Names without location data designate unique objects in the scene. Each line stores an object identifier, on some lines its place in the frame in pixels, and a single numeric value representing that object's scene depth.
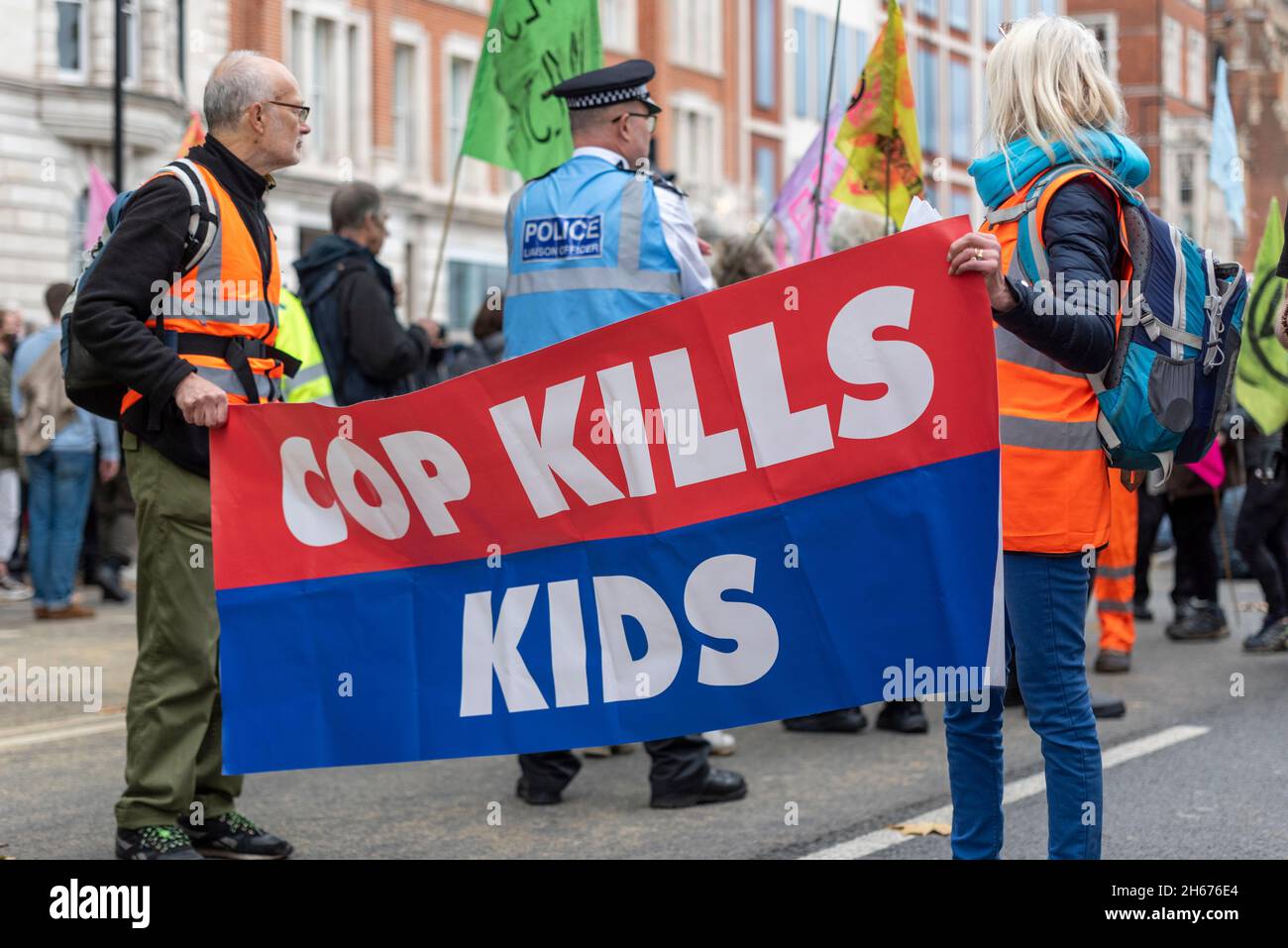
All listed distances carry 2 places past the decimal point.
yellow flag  8.31
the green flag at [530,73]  7.81
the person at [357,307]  6.98
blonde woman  3.87
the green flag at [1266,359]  8.87
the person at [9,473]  12.93
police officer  5.61
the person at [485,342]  9.20
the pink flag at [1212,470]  10.01
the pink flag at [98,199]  15.12
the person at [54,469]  11.67
